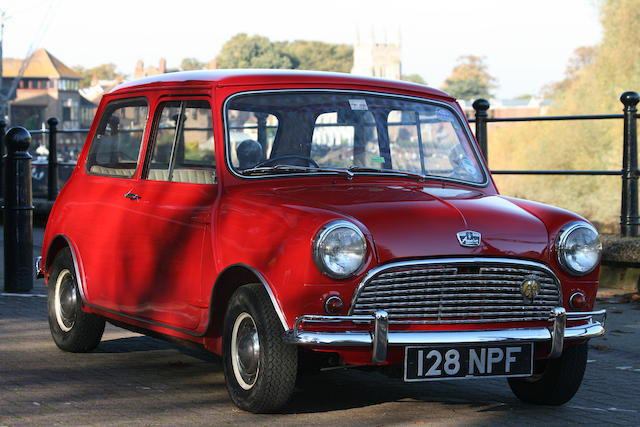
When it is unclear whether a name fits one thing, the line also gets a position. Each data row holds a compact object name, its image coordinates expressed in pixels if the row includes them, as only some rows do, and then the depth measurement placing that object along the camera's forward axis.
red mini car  4.83
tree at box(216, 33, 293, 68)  194.88
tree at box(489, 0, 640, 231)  45.94
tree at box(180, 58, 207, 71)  197.75
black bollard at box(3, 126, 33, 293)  9.55
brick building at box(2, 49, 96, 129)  170.12
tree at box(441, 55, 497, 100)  168.88
